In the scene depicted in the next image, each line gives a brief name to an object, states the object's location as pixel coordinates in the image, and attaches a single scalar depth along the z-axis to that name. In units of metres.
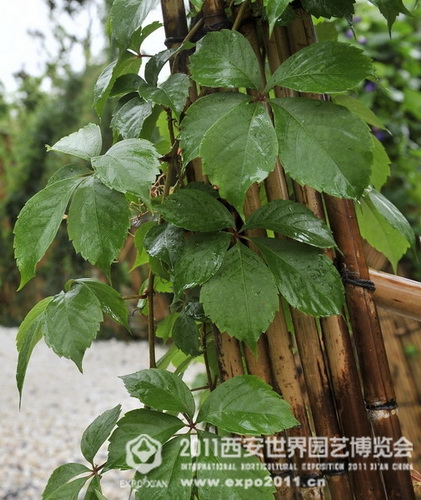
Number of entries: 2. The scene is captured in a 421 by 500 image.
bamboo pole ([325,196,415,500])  0.49
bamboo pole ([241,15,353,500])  0.48
